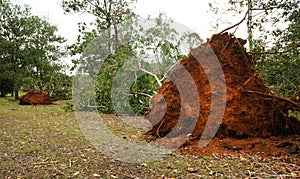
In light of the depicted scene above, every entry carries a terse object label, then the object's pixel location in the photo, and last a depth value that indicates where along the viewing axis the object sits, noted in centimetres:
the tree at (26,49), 1470
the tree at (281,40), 562
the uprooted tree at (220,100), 360
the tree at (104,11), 1160
